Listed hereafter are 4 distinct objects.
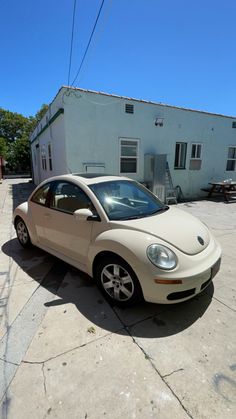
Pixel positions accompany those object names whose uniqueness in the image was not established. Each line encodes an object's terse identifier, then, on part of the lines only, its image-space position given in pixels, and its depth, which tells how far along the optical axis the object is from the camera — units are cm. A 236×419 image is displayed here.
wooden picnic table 992
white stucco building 757
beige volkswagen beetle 223
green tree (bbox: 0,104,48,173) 3703
